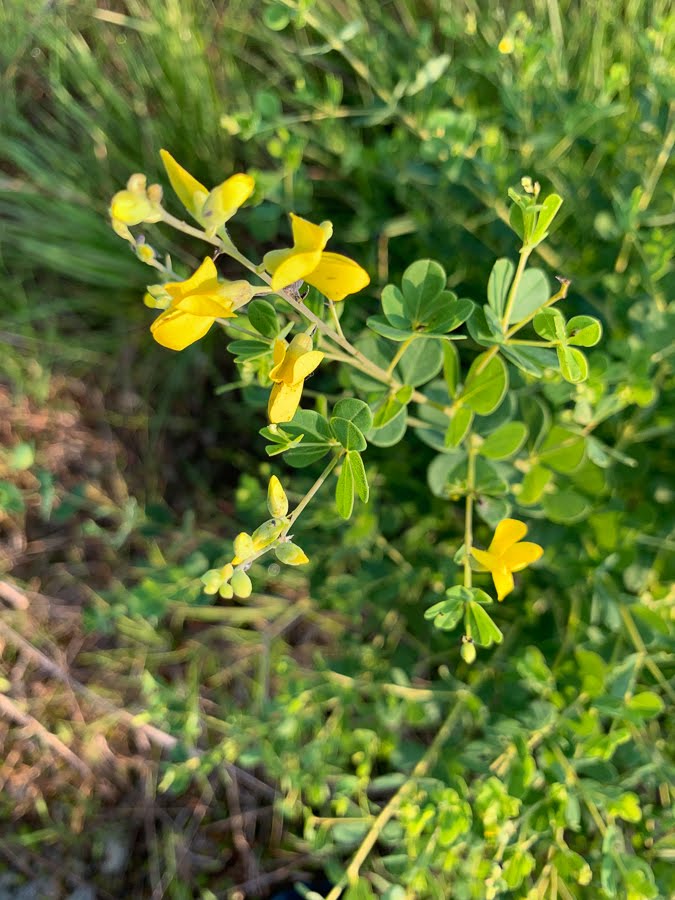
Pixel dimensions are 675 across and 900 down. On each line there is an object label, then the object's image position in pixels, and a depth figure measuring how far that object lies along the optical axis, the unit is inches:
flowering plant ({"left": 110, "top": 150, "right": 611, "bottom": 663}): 4.2
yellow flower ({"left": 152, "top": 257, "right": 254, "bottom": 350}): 4.1
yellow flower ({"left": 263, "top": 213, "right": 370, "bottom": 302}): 3.9
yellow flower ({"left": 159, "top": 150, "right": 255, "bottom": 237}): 4.1
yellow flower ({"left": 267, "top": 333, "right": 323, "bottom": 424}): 4.3
